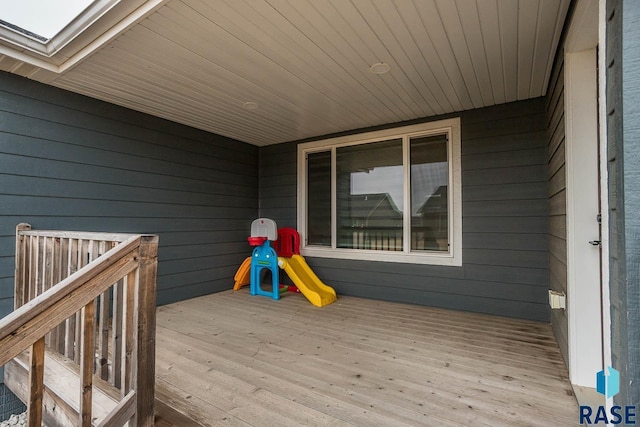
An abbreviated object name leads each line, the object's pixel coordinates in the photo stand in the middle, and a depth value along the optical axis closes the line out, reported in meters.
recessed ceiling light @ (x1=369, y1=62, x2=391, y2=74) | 2.65
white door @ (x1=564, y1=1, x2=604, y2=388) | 1.91
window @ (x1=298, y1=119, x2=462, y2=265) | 3.88
